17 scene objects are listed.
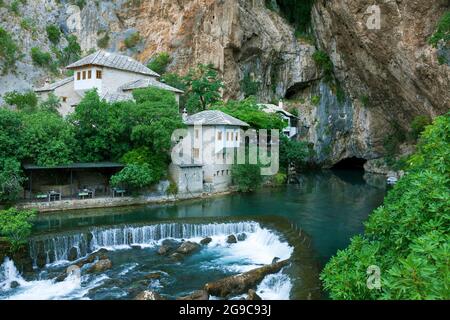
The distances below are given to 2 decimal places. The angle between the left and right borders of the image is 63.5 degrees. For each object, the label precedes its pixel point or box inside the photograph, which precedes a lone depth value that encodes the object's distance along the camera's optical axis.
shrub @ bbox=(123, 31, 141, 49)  50.03
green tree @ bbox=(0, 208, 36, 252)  15.66
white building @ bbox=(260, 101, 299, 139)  44.69
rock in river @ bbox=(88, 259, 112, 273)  15.38
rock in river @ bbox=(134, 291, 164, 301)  12.25
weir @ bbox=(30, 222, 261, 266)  16.75
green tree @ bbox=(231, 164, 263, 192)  30.11
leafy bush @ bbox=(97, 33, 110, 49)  51.84
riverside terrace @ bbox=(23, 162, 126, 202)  24.09
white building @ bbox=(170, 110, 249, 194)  29.40
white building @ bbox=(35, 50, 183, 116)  32.94
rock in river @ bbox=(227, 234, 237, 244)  19.31
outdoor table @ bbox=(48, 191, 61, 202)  23.86
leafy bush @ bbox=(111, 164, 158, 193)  24.80
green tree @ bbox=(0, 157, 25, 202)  21.34
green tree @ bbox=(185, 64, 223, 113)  40.72
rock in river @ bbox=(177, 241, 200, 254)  17.58
